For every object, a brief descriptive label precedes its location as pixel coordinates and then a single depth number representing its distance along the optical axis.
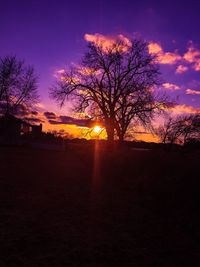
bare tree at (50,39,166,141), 21.98
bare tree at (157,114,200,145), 32.29
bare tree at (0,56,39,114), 29.18
